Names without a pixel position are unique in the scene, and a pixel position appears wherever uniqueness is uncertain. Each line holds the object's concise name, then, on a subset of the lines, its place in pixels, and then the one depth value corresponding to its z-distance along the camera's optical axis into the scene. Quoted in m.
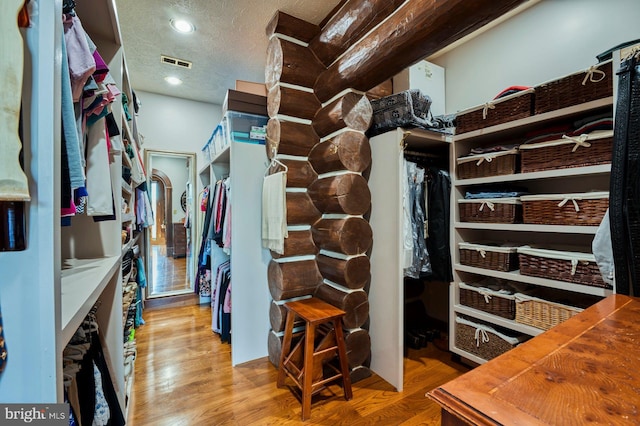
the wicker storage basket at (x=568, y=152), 1.42
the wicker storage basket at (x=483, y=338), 1.79
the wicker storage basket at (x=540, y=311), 1.55
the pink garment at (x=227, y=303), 2.40
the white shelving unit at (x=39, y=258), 0.50
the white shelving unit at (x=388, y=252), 1.78
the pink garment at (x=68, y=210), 0.72
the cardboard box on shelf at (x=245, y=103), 2.29
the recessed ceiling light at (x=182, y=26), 2.16
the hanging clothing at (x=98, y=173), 1.11
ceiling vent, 2.71
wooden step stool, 1.58
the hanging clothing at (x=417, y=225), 2.05
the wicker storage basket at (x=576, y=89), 1.42
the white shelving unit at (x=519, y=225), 1.50
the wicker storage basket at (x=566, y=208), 1.43
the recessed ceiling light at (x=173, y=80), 3.17
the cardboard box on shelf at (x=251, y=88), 2.55
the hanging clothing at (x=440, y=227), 2.11
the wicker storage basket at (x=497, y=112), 1.73
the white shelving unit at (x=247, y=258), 2.14
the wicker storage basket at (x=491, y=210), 1.78
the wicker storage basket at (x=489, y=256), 1.80
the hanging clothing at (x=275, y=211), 1.88
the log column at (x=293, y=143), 1.96
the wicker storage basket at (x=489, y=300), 1.78
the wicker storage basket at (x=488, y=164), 1.80
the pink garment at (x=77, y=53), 0.78
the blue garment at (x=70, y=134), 0.64
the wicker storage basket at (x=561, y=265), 1.44
